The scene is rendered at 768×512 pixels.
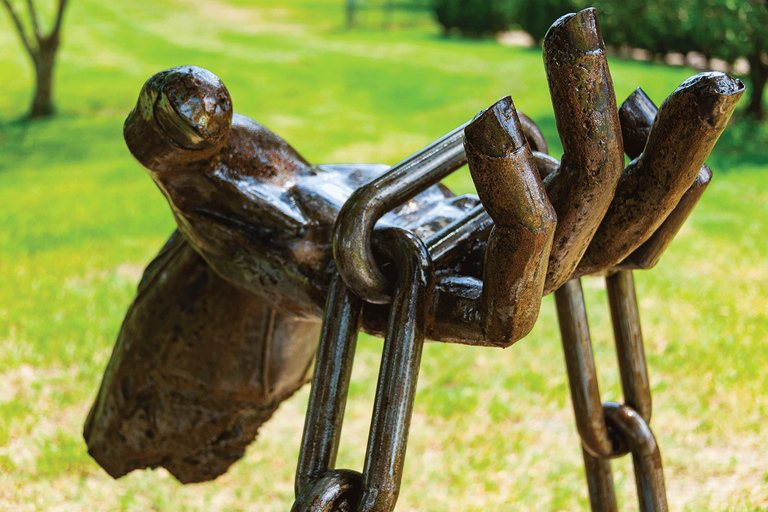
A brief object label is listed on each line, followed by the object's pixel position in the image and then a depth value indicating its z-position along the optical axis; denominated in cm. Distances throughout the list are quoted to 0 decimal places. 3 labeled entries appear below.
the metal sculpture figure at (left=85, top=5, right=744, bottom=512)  49
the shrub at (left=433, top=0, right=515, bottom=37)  913
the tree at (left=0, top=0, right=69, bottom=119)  566
